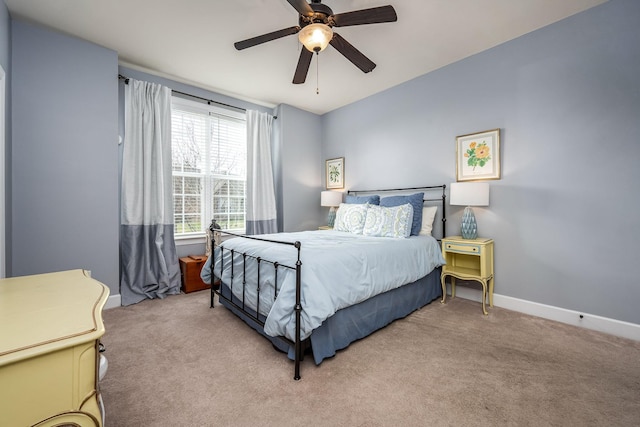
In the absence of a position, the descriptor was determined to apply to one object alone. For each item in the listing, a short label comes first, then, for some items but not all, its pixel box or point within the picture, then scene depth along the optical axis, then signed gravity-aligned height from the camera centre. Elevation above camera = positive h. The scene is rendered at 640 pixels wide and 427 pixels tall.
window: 3.71 +0.65
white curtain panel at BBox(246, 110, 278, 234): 4.23 +0.52
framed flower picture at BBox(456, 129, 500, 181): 2.90 +0.60
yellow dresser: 0.65 -0.39
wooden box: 3.39 -0.81
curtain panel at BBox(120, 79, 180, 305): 3.15 +0.13
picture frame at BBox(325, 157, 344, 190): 4.63 +0.66
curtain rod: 3.16 +1.58
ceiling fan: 1.80 +1.32
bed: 1.79 -0.53
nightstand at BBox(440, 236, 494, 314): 2.72 -0.59
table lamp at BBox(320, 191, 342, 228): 4.39 +0.16
